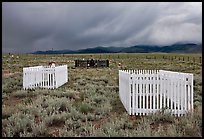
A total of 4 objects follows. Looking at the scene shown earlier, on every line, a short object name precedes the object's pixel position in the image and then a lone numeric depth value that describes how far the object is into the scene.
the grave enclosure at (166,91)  8.01
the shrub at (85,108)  8.41
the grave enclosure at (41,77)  14.27
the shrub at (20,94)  11.60
